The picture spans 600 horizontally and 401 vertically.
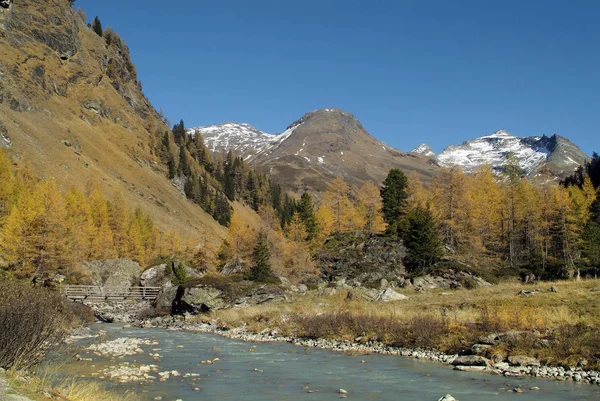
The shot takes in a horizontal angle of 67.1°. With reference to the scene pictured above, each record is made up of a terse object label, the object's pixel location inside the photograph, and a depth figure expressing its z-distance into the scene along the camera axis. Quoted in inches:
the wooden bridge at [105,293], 2233.0
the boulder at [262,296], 2081.4
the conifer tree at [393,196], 3029.0
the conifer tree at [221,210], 6089.6
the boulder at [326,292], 2057.1
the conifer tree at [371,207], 3602.4
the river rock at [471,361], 837.2
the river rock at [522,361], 797.3
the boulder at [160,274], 2728.8
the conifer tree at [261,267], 2375.7
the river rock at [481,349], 882.8
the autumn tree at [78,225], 2790.4
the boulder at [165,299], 2190.0
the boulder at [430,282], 2258.9
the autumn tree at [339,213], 3550.2
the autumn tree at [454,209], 2728.8
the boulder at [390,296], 1752.0
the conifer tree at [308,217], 3435.0
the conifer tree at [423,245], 2444.6
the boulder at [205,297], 2049.7
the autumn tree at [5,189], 2805.1
